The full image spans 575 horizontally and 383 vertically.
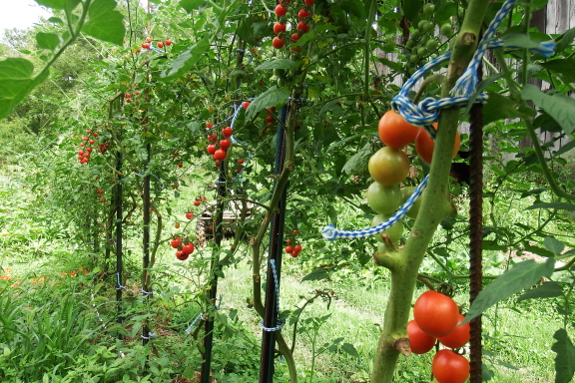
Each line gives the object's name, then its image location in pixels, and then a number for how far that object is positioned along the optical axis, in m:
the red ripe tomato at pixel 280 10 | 0.98
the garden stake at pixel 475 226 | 0.40
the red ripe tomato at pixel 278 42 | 1.06
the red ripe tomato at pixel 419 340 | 0.49
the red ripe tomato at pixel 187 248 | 1.57
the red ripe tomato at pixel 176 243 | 1.58
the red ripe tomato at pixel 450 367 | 0.48
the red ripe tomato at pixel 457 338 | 0.50
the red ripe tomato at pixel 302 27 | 1.03
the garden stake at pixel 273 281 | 1.19
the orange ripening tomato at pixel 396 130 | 0.44
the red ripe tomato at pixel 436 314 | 0.42
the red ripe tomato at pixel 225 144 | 1.37
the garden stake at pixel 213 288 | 1.51
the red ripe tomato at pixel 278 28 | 1.02
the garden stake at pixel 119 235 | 2.41
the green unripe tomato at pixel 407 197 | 0.48
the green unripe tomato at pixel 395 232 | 0.47
